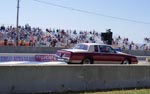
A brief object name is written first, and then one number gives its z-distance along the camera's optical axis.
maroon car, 22.41
